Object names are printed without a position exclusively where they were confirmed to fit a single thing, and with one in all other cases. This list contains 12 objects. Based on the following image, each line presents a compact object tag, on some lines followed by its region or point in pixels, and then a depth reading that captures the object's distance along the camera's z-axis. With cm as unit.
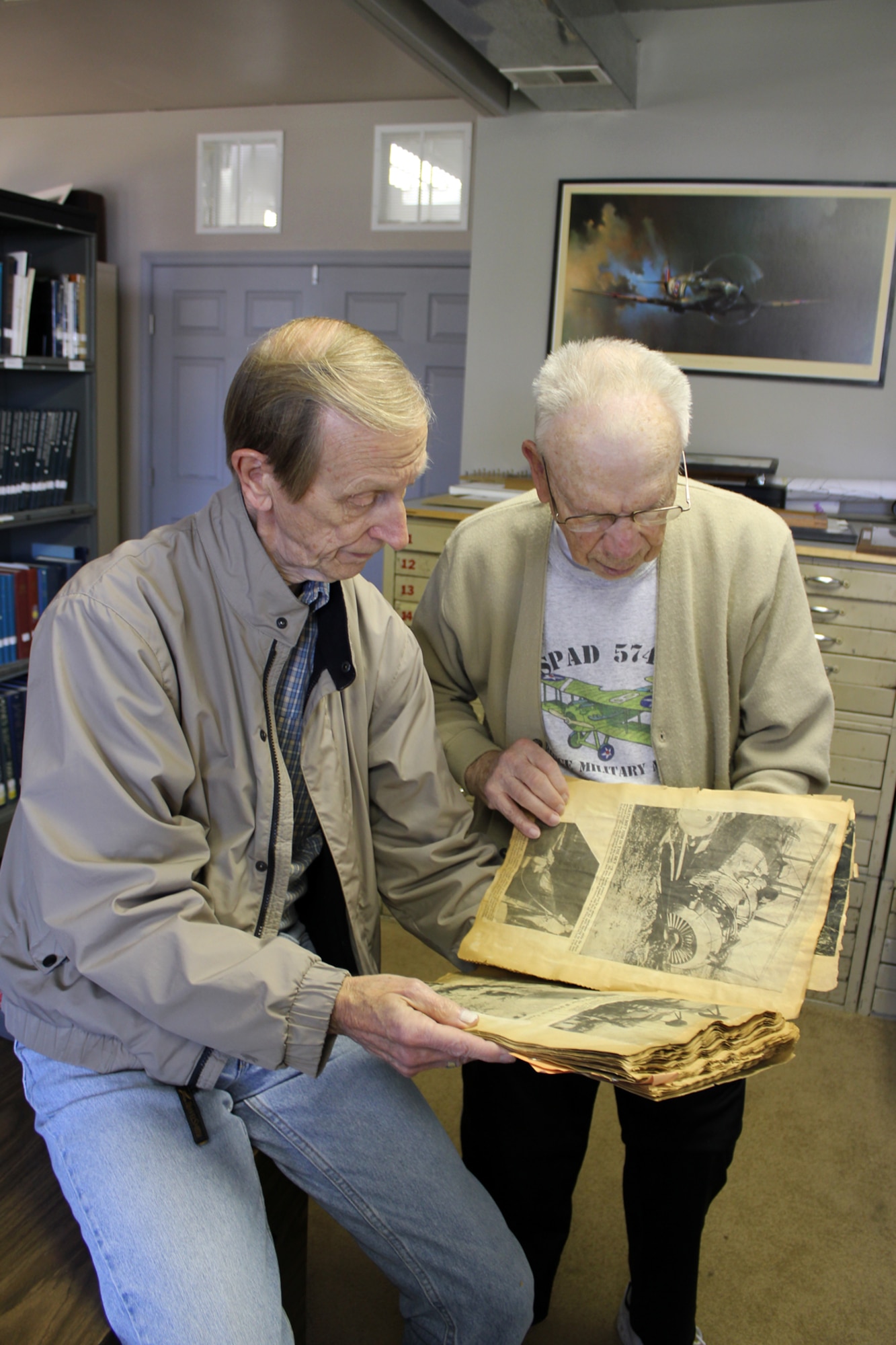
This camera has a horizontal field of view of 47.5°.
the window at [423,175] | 487
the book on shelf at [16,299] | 325
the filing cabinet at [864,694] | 252
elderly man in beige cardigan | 131
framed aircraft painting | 293
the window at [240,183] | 516
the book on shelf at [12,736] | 321
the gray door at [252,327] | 500
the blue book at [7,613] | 329
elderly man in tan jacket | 103
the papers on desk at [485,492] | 293
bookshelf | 334
